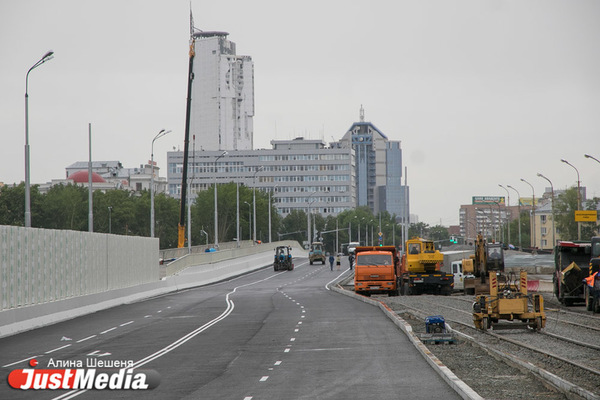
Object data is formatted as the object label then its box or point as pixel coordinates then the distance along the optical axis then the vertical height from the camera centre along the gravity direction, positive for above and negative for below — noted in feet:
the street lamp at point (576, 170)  238.89 +17.22
